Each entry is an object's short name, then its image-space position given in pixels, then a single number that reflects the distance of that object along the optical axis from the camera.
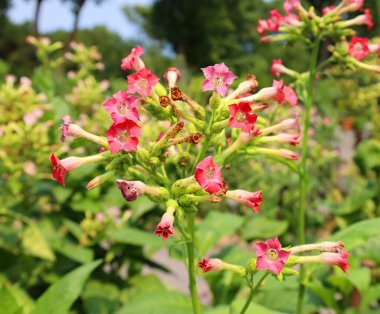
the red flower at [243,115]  0.32
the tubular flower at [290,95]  0.39
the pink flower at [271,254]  0.31
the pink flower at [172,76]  0.38
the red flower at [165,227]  0.31
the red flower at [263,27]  0.53
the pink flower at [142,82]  0.34
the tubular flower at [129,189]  0.31
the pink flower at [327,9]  0.51
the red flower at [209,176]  0.30
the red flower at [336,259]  0.34
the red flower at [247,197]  0.33
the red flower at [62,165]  0.34
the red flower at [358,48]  0.49
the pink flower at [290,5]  0.50
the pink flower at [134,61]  0.38
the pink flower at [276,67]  0.51
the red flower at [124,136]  0.31
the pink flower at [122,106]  0.31
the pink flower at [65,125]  0.36
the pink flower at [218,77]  0.33
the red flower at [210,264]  0.33
